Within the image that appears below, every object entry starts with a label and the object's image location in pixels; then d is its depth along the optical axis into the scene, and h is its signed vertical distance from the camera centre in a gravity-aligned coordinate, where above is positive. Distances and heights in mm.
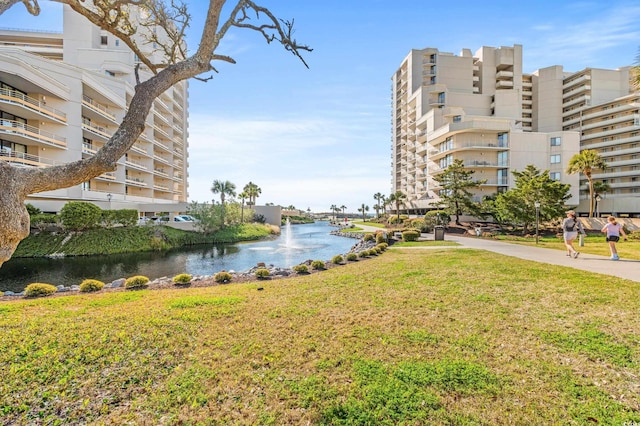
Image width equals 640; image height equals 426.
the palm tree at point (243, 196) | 64900 +2883
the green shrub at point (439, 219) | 37250 -1085
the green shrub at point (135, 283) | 11453 -2905
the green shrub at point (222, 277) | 11992 -2807
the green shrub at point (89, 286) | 10697 -2860
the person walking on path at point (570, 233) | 12680 -924
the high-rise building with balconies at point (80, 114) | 25906 +10562
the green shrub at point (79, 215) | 26375 -678
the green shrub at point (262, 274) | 12648 -2779
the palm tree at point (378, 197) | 90556 +3964
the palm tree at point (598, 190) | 45781 +3459
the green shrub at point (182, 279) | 12016 -2888
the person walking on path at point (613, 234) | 11469 -863
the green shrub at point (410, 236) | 23847 -2075
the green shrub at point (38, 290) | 10164 -2891
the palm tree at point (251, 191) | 67962 +4187
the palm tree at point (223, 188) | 51034 +3585
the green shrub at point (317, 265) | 14227 -2679
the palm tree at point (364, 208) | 120719 +754
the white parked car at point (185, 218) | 39556 -1324
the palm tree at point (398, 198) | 65062 +2774
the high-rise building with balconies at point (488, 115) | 45875 +19125
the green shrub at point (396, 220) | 51712 -1752
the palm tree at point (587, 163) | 37281 +6271
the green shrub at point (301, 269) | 13508 -2744
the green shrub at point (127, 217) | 31109 -970
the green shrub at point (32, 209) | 25128 -163
